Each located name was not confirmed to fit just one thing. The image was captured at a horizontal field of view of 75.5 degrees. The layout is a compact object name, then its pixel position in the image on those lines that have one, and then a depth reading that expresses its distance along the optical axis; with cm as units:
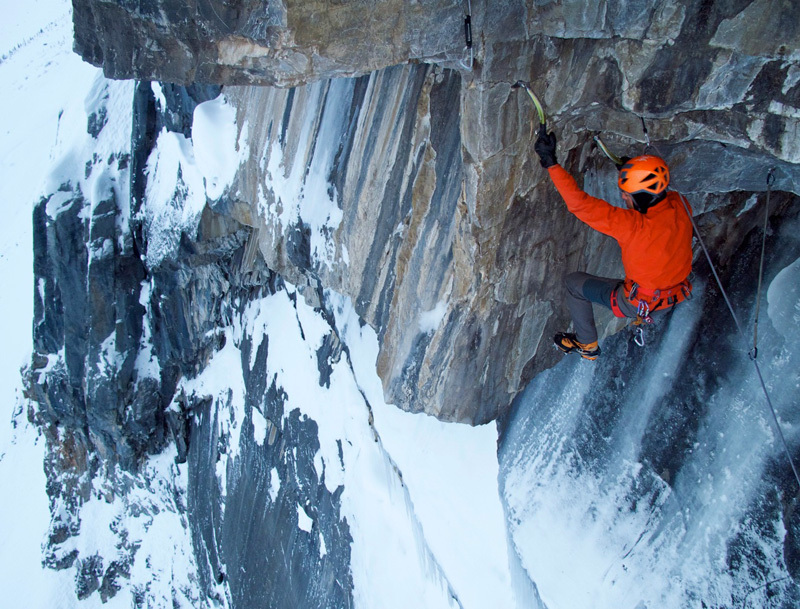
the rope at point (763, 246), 326
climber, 311
